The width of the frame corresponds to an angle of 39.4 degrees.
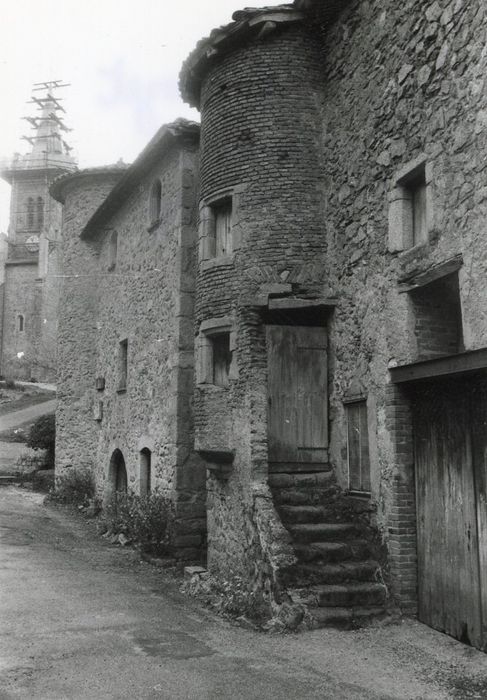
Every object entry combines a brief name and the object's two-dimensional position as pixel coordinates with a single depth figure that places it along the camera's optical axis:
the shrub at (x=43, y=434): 19.83
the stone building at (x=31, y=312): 44.75
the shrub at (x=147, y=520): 10.55
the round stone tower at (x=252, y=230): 8.52
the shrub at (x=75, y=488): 16.44
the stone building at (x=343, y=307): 6.21
